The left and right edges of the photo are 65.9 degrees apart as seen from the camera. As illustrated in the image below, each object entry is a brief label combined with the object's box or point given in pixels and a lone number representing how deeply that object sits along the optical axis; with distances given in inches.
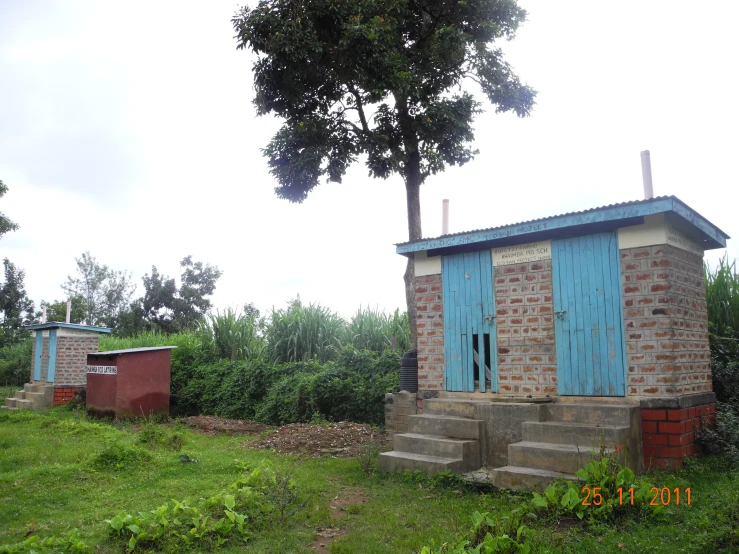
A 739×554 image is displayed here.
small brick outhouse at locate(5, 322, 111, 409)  602.5
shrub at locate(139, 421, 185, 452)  353.1
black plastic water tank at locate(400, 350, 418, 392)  327.3
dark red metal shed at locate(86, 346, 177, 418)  499.8
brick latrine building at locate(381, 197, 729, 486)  237.1
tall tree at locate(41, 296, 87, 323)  1358.3
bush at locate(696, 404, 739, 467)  242.2
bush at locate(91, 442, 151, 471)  290.0
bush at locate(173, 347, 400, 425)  428.1
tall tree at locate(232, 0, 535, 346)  437.1
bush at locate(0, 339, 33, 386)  925.2
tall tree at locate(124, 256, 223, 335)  1248.2
